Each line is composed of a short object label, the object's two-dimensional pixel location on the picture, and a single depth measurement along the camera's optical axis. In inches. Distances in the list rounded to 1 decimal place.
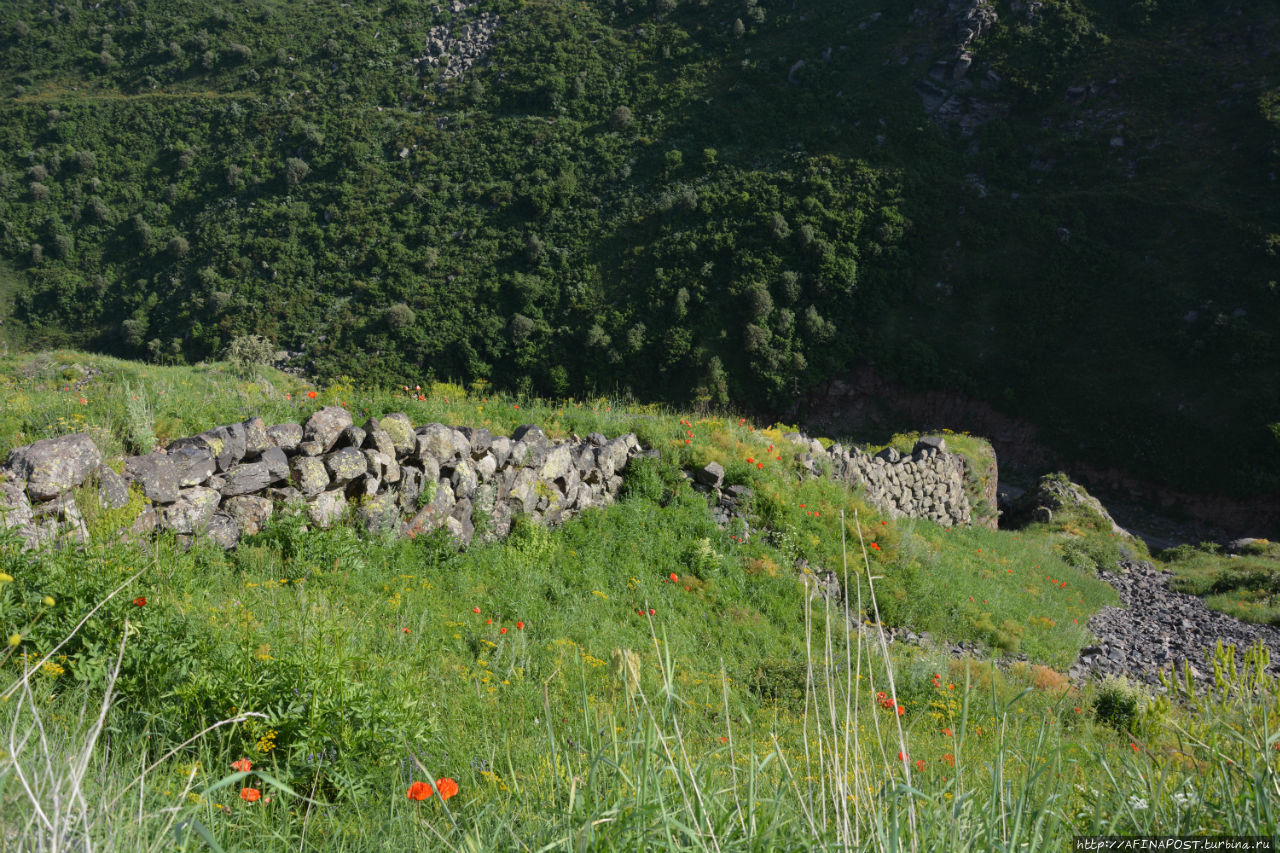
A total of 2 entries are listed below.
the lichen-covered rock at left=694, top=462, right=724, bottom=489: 353.4
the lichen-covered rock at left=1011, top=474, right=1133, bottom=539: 725.9
